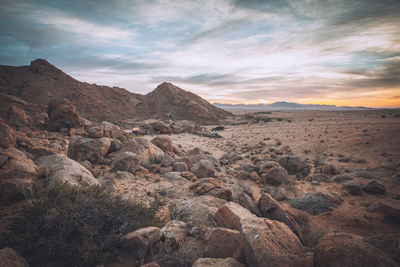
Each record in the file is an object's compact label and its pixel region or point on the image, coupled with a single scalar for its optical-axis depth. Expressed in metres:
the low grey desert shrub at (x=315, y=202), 5.62
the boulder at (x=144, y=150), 8.23
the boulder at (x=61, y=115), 13.51
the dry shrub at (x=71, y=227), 2.31
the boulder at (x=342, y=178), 7.68
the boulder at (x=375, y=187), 6.45
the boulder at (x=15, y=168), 3.58
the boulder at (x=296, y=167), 8.77
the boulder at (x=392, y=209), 4.58
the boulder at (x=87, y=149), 7.40
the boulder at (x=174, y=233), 3.01
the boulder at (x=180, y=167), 7.98
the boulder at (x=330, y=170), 8.62
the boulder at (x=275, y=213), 4.42
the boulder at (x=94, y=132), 8.18
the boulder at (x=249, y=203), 4.90
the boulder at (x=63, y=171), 4.30
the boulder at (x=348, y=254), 2.28
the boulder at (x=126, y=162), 6.93
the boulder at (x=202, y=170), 7.64
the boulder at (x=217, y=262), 2.43
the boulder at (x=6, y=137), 5.01
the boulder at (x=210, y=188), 5.66
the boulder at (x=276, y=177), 7.52
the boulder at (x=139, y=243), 2.67
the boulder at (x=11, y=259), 2.02
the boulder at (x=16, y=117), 11.59
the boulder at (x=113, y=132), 11.37
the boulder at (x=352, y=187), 6.56
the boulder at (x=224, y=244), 2.80
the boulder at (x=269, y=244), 2.33
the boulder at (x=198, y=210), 3.93
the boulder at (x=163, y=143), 10.81
